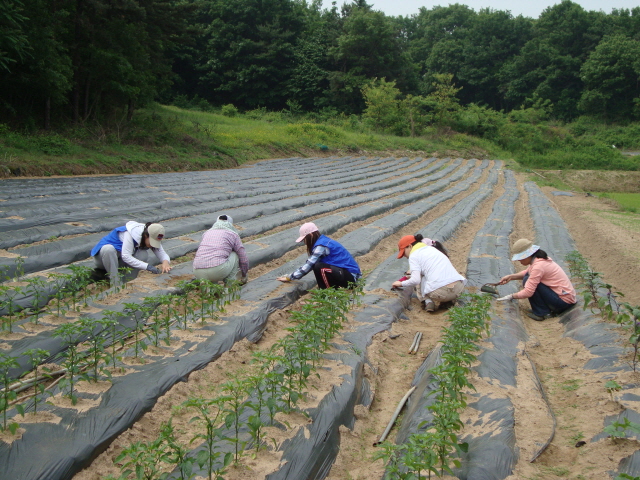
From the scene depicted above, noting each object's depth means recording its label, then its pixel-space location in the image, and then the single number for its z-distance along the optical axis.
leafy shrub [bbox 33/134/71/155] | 15.43
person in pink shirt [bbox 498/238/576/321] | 5.87
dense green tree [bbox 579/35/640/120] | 40.97
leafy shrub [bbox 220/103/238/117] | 36.53
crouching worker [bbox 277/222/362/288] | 6.11
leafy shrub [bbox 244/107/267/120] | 37.41
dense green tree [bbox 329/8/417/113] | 41.53
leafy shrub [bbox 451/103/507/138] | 37.38
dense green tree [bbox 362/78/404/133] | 37.12
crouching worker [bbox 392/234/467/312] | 5.94
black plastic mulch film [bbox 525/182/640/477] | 3.06
